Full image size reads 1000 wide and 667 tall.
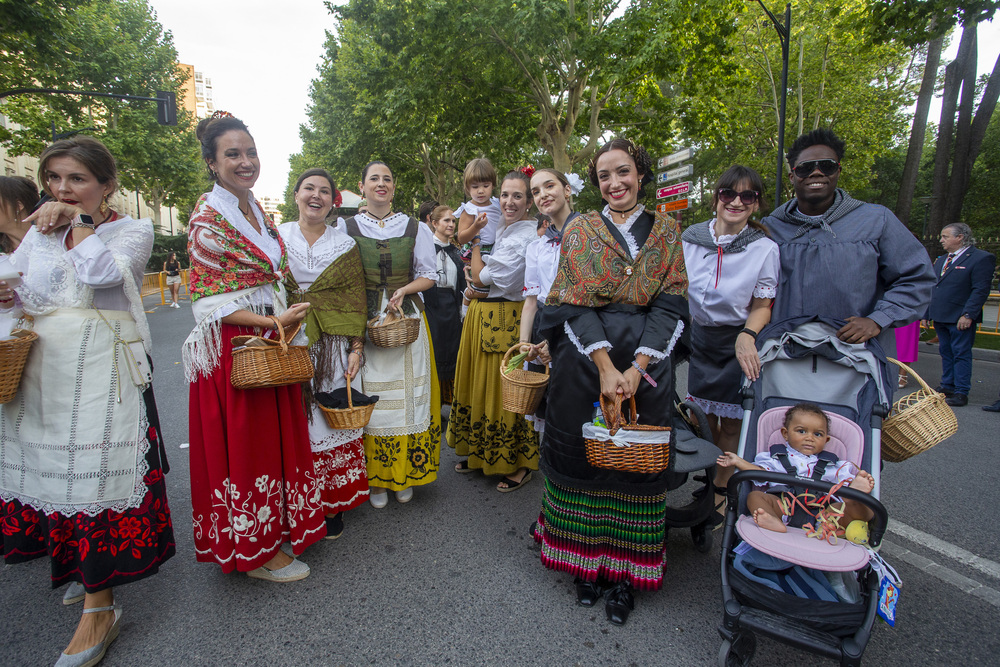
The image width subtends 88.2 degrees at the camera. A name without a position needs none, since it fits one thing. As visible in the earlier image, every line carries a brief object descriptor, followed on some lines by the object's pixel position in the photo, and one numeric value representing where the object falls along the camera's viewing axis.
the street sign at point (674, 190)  11.15
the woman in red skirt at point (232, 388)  2.44
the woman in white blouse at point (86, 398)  2.16
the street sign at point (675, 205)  11.72
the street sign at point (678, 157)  10.51
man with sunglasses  2.40
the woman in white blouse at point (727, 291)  2.74
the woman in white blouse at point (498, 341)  3.60
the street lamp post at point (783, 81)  13.34
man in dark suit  6.12
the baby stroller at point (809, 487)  1.81
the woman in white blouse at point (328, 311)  3.02
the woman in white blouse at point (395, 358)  3.34
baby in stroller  2.04
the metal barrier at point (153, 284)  19.59
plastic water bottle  2.20
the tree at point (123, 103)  16.66
